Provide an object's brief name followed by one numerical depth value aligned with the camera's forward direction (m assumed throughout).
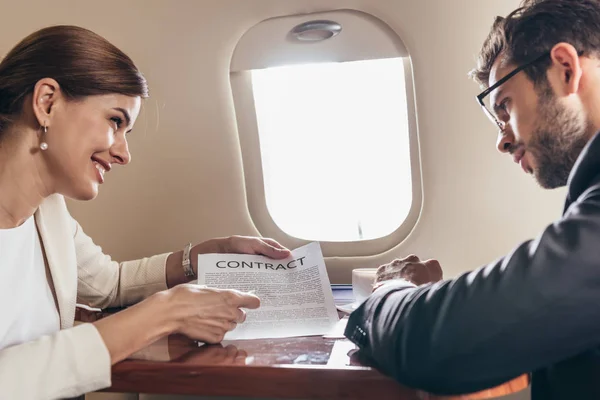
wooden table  0.73
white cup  1.13
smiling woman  0.87
